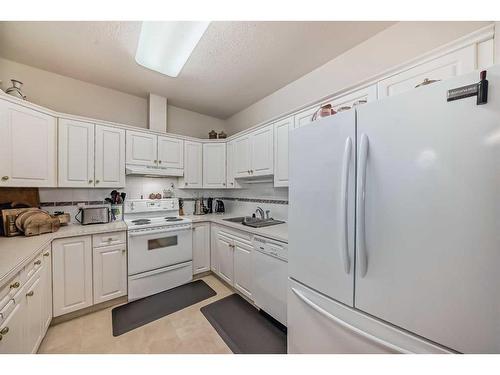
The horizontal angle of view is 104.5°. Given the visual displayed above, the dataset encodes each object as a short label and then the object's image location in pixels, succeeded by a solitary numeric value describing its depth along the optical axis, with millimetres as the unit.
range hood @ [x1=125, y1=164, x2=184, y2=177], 2469
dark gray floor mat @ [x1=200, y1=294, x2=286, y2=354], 1556
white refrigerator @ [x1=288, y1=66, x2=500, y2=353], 670
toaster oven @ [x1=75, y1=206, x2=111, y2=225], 2176
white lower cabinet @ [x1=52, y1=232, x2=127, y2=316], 1768
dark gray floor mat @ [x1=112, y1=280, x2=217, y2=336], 1831
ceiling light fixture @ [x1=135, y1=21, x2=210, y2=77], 1547
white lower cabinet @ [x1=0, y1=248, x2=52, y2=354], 1034
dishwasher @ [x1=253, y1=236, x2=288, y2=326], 1649
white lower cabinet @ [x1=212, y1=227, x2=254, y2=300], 2102
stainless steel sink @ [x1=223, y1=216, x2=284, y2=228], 2238
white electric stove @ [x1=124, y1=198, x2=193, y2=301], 2178
